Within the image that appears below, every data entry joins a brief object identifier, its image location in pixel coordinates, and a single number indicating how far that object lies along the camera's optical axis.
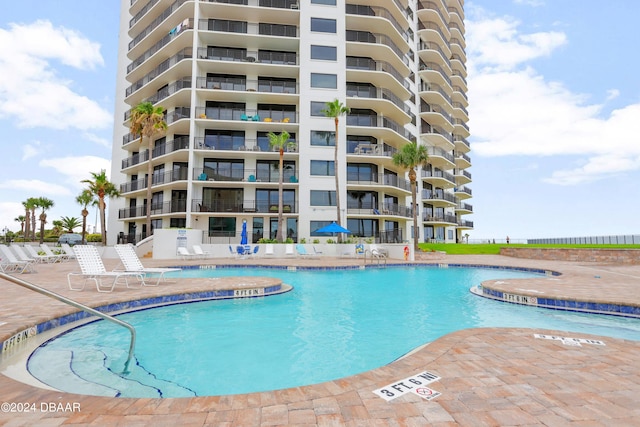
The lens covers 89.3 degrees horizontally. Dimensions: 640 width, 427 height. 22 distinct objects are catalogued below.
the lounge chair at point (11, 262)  12.52
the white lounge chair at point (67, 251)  19.31
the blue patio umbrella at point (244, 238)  22.95
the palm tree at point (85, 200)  36.93
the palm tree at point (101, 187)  29.27
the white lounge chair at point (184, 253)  20.27
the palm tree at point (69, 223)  56.69
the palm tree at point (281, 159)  25.23
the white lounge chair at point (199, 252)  20.82
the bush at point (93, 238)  42.03
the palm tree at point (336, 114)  25.70
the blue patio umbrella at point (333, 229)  22.05
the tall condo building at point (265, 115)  27.09
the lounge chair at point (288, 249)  23.23
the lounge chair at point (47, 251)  17.57
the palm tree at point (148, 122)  24.77
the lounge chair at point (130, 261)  9.73
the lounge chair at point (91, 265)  8.41
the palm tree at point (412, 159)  27.95
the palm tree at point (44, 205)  45.72
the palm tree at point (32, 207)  45.18
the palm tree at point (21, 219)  58.56
